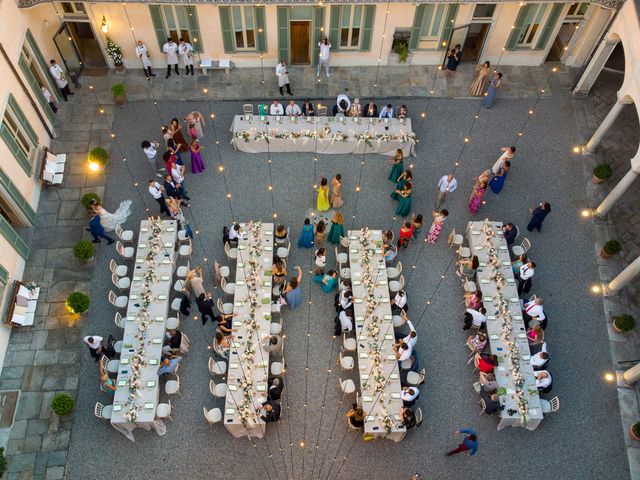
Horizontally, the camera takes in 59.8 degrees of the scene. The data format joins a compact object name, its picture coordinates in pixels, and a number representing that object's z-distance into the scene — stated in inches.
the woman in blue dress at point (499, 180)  667.7
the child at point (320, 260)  593.9
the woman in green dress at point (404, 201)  648.4
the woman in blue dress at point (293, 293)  573.0
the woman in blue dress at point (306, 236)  620.4
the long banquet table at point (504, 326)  523.8
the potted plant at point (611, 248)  625.0
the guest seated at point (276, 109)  725.3
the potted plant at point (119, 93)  741.3
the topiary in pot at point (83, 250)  601.3
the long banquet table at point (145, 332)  510.3
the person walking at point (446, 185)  652.7
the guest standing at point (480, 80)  761.0
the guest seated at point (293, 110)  725.9
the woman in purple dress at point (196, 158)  679.7
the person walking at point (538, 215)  636.1
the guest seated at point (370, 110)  722.8
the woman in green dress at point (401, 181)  644.1
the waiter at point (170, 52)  758.5
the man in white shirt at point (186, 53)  763.4
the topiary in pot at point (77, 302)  568.4
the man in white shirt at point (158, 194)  626.5
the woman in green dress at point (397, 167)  670.5
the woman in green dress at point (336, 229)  618.5
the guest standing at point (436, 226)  617.8
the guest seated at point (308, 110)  723.4
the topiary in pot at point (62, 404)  513.7
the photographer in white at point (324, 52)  769.2
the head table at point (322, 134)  708.0
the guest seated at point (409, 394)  520.4
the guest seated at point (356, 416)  503.0
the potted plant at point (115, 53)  770.8
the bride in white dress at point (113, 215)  618.5
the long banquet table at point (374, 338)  511.8
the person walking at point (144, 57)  762.2
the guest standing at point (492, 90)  753.0
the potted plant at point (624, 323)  576.4
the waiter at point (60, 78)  724.7
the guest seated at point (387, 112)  729.0
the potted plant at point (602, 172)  685.3
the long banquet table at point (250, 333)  512.1
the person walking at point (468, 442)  496.4
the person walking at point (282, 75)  762.8
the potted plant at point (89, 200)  637.3
